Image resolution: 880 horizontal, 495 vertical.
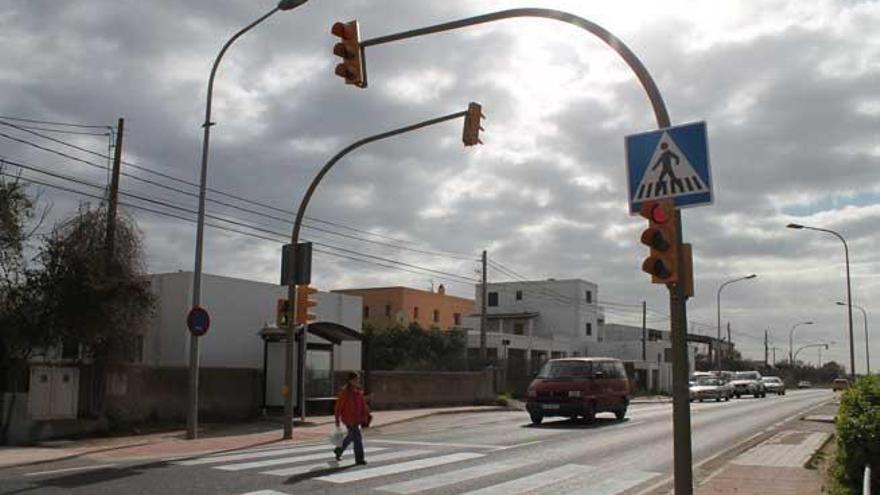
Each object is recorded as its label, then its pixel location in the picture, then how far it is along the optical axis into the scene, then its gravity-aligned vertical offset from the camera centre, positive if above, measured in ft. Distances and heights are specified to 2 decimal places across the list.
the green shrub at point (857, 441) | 33.40 -3.04
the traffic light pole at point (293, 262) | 62.69 +7.08
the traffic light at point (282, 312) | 66.13 +3.28
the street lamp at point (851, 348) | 120.47 +2.23
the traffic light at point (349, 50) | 39.19 +13.81
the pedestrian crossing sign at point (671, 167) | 27.73 +6.34
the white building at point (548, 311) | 274.57 +15.61
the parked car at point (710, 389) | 154.20 -5.05
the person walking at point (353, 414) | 45.78 -3.14
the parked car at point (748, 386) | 189.44 -5.30
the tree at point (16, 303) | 60.03 +3.42
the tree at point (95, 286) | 62.34 +4.80
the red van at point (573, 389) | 77.30 -2.73
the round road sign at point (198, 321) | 60.39 +2.27
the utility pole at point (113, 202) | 66.52 +11.93
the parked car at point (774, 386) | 213.58 -5.86
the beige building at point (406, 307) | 252.21 +15.07
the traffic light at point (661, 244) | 27.25 +3.66
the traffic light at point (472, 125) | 54.34 +14.57
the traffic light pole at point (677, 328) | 26.58 +1.05
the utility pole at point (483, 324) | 152.07 +6.06
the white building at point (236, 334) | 84.02 +2.23
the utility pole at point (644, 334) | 241.76 +7.24
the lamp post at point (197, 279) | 60.90 +5.44
